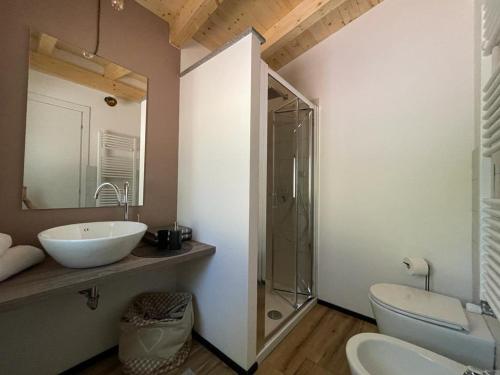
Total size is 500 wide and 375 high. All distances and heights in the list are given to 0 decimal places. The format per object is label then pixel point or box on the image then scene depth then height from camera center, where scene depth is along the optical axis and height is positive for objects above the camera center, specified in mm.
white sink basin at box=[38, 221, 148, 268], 841 -250
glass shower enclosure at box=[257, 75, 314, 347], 1654 -118
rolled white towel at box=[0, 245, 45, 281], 809 -307
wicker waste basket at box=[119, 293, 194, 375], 1200 -903
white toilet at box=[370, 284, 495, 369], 1020 -694
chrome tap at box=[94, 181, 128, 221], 1408 -48
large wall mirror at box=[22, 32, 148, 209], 1127 +379
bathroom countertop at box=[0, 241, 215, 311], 733 -374
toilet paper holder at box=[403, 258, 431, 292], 1467 -587
